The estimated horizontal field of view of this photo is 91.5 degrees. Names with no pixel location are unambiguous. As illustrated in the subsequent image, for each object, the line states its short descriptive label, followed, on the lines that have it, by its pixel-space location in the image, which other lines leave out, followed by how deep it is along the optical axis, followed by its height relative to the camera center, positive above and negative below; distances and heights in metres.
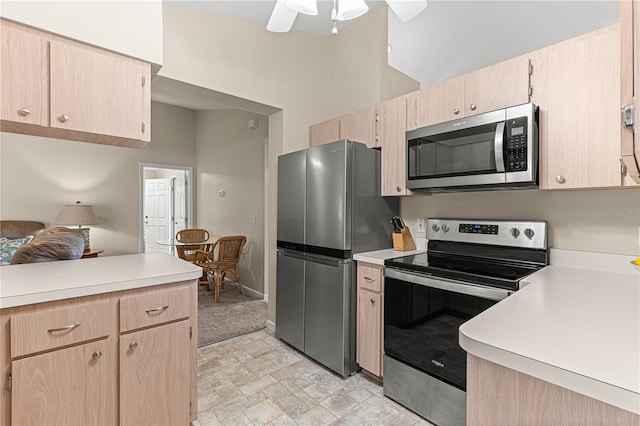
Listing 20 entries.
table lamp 4.26 -0.06
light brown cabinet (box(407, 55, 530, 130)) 1.75 +0.74
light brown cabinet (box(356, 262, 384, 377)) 2.13 -0.74
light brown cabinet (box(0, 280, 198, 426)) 1.17 -0.63
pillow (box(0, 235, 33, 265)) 3.23 -0.38
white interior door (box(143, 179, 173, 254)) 6.36 -0.02
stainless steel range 1.64 -0.49
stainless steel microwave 1.66 +0.36
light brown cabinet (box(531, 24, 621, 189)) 1.46 +0.51
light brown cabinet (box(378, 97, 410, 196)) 2.31 +0.51
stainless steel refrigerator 2.26 -0.19
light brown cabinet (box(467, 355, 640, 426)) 0.62 -0.42
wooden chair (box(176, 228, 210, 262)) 4.73 -0.47
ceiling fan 1.74 +1.16
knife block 2.41 -0.22
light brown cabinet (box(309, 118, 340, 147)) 2.82 +0.76
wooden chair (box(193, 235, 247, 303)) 4.20 -0.65
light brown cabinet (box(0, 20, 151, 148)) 1.41 +0.61
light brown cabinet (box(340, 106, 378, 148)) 2.51 +0.72
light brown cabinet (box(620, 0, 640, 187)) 0.70 +0.34
